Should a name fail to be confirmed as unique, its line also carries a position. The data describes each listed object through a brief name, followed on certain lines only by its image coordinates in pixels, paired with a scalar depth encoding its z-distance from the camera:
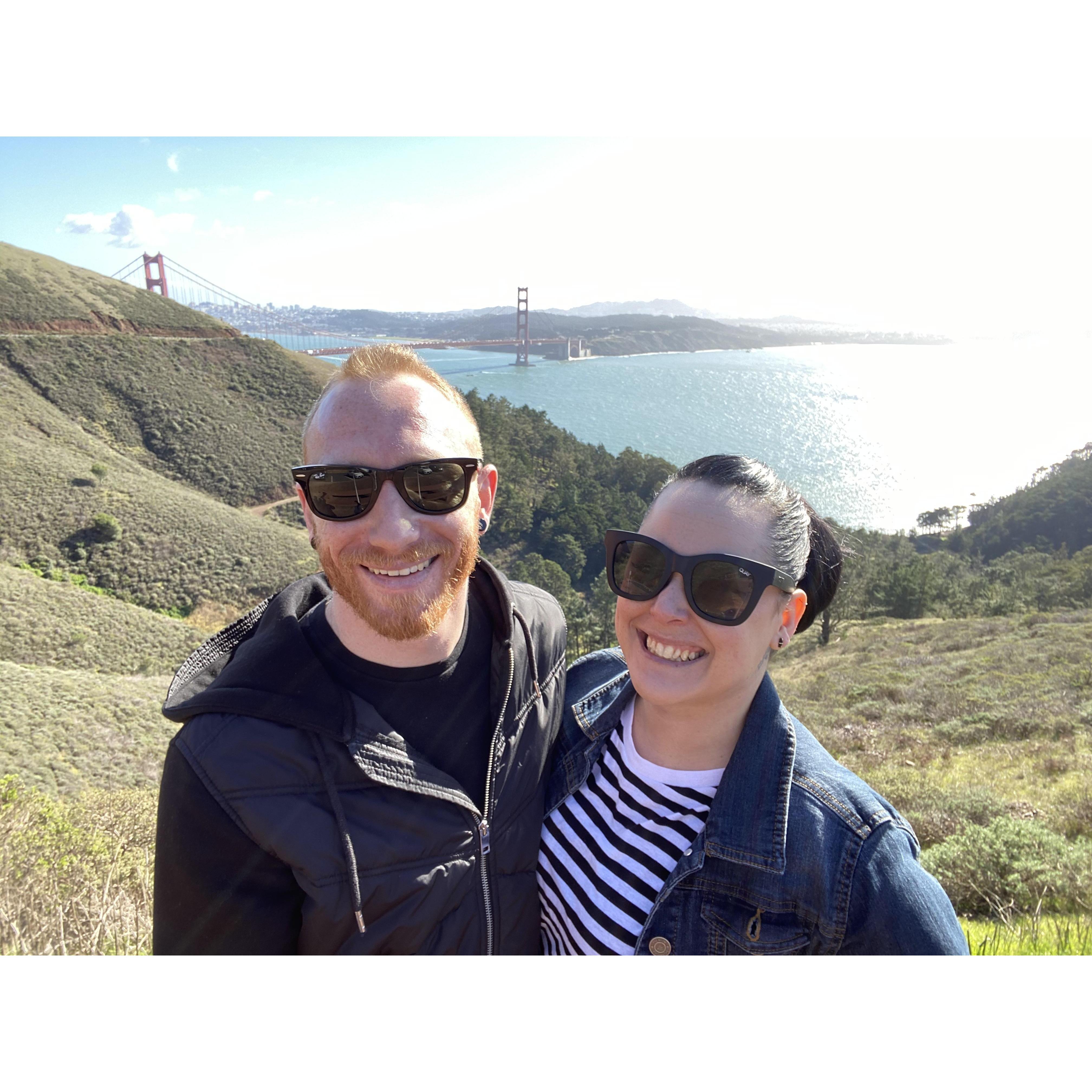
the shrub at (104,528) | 22.92
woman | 0.67
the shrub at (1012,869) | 1.61
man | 0.69
